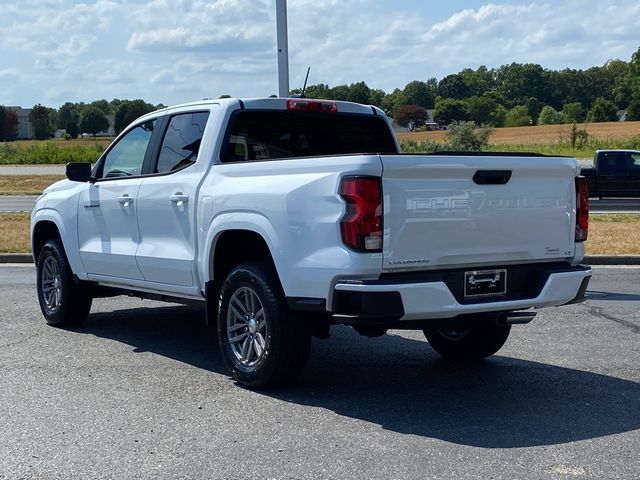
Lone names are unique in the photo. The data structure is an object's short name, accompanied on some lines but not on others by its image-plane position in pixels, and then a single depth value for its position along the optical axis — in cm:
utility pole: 1373
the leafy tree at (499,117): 11119
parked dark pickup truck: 2766
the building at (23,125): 11769
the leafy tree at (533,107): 13134
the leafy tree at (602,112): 11312
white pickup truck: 554
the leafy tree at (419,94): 11388
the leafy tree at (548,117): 11531
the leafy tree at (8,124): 10800
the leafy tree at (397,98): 9444
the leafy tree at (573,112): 11894
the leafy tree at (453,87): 12762
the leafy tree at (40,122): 11181
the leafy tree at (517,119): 11219
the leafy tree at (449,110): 9435
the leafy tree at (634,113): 10881
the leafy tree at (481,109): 10844
